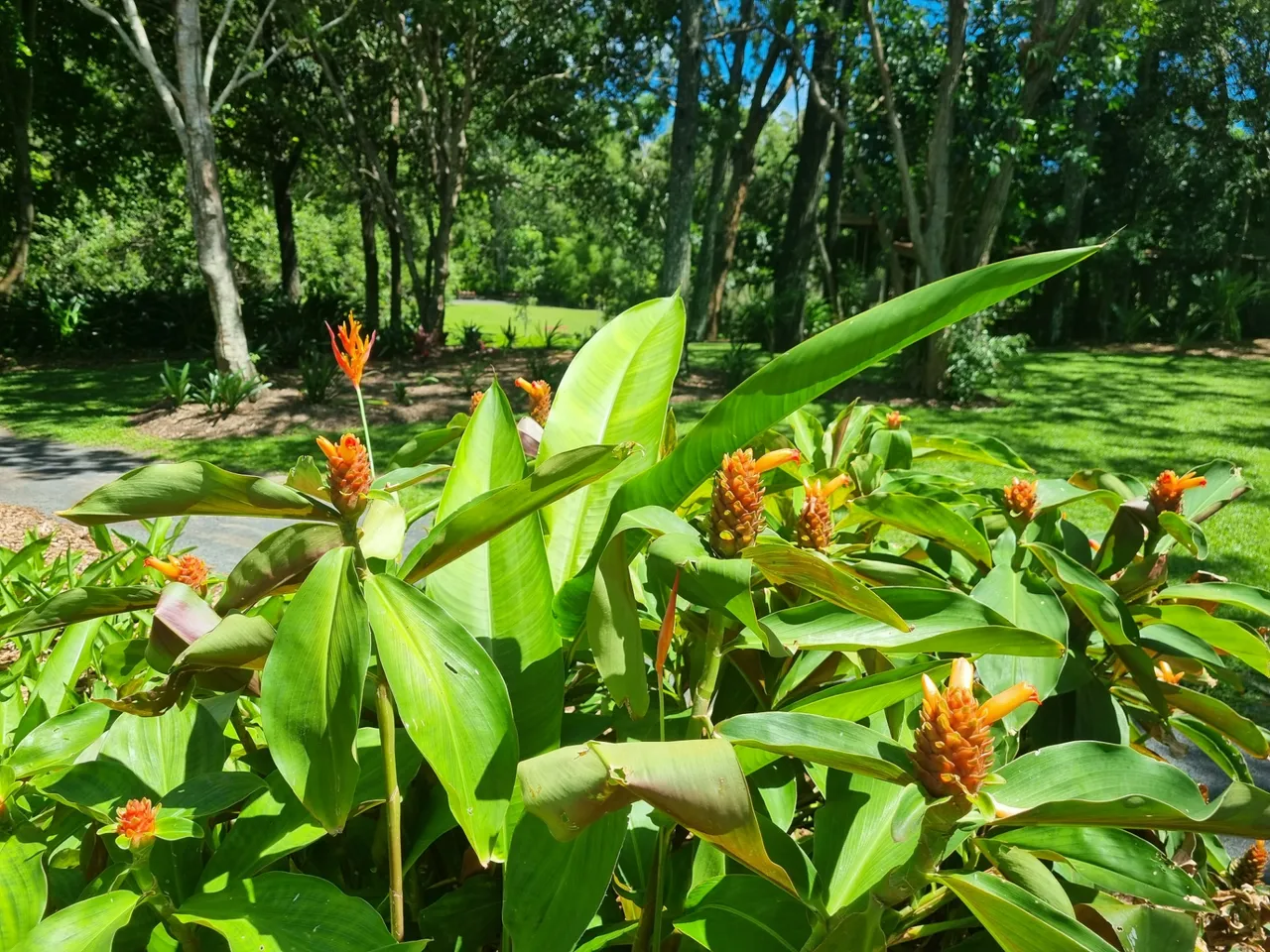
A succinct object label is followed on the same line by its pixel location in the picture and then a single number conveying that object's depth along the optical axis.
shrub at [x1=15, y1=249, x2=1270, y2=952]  0.70
